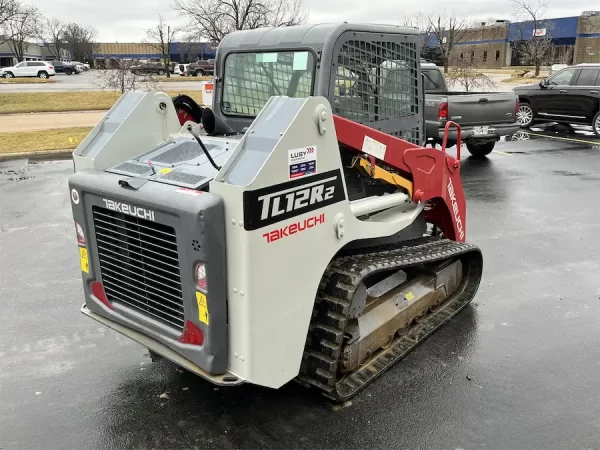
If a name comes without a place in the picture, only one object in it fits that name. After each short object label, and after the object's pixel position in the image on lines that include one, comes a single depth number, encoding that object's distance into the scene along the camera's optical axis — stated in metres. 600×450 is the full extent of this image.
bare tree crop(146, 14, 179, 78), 53.20
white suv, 46.03
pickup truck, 10.67
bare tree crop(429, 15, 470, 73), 32.69
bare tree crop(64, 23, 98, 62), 83.19
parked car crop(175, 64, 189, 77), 52.29
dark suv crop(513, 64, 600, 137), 14.77
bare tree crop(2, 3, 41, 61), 55.44
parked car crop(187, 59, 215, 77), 50.59
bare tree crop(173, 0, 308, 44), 27.05
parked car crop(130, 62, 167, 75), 46.94
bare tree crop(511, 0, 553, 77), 39.06
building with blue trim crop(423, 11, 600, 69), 50.09
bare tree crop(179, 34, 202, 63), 65.36
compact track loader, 2.95
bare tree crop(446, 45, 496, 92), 24.64
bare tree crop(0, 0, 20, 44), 43.27
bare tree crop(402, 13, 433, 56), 34.00
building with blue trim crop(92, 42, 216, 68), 74.19
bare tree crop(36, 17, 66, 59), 81.62
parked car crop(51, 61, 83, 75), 56.56
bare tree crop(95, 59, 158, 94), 19.80
